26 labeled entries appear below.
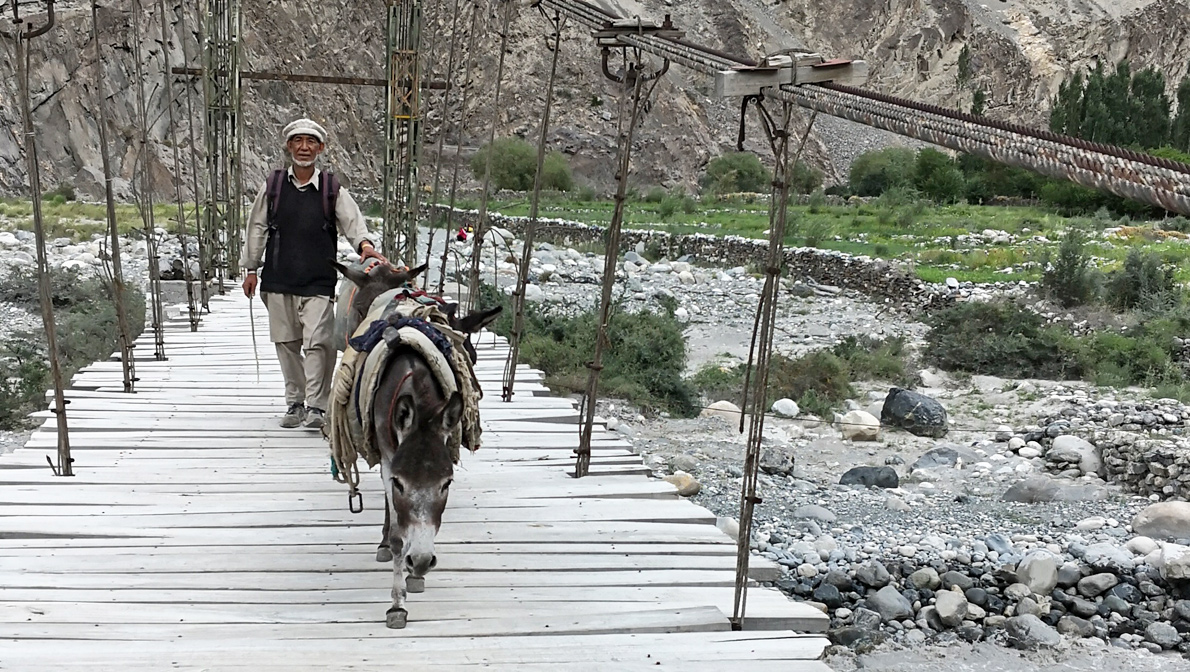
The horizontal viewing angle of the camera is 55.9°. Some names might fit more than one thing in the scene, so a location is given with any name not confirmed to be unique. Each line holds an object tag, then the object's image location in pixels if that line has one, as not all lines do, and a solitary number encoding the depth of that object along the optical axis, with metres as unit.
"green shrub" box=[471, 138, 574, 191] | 41.47
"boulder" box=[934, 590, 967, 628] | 6.02
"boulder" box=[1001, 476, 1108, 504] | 8.32
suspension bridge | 3.13
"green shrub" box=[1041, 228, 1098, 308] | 16.55
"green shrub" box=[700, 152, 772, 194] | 44.38
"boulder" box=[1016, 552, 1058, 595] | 6.34
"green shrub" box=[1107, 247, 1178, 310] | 16.33
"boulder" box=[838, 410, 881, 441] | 10.37
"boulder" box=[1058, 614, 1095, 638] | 6.03
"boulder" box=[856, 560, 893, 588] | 6.32
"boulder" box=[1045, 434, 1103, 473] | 9.14
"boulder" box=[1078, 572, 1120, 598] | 6.36
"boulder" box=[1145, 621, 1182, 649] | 5.91
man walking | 5.39
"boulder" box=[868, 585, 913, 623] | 6.06
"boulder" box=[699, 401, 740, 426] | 10.81
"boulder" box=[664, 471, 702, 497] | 7.71
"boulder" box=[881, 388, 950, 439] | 10.55
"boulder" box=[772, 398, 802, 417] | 11.09
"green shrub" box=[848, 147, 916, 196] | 43.31
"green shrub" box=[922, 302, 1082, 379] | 13.34
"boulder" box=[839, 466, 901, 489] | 8.66
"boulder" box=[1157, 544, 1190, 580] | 6.34
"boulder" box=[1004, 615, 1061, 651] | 5.82
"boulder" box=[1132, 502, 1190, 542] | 7.23
